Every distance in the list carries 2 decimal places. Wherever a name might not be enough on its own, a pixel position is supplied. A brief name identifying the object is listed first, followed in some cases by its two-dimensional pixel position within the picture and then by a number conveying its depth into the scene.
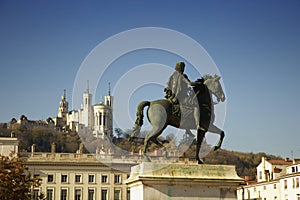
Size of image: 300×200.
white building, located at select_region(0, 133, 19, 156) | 82.86
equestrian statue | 17.09
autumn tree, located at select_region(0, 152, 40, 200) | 44.97
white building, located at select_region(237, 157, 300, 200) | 68.50
